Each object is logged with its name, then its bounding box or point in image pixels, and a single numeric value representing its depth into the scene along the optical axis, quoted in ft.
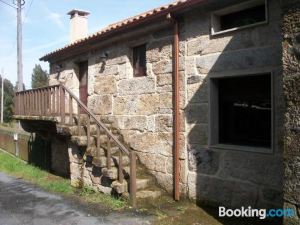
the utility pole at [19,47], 38.03
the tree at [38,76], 128.26
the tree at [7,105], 114.63
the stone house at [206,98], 13.72
